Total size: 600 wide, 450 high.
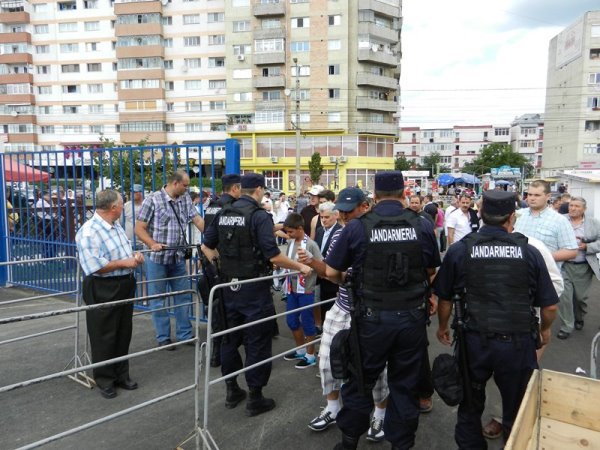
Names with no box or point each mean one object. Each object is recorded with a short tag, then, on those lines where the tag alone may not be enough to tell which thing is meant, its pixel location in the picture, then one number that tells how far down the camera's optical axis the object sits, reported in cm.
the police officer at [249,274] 372
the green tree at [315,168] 3853
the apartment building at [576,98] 5112
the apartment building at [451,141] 10544
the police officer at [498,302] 272
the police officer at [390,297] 285
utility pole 3147
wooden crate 244
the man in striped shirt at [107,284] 396
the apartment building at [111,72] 4906
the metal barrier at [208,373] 307
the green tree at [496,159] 6881
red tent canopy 750
